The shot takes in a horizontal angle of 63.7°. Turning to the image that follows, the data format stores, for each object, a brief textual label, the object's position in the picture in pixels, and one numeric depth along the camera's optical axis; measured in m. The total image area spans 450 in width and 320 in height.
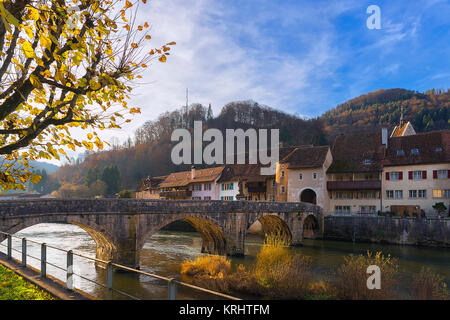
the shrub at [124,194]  54.59
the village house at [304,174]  41.41
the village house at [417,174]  36.62
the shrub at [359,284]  14.14
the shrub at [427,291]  14.16
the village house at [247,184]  46.03
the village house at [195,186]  49.31
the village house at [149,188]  60.26
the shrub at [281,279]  15.40
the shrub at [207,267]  18.45
